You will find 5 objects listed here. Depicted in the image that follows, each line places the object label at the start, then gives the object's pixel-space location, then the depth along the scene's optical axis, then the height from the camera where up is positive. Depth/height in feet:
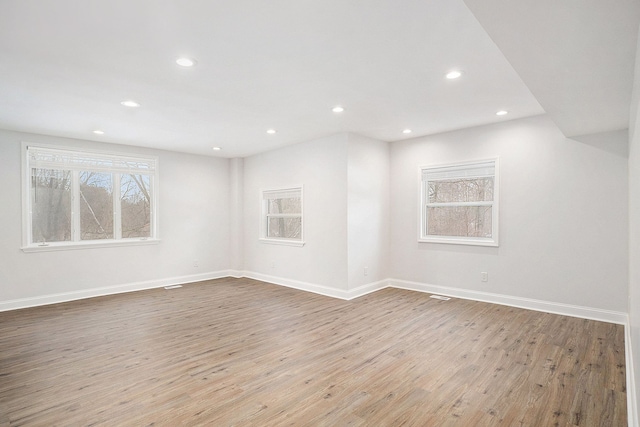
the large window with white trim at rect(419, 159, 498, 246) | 16.14 +0.39
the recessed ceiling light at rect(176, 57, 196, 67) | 8.90 +4.05
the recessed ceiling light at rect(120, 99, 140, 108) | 12.21 +4.02
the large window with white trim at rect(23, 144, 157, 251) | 17.01 +0.71
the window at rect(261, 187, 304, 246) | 20.20 -0.30
